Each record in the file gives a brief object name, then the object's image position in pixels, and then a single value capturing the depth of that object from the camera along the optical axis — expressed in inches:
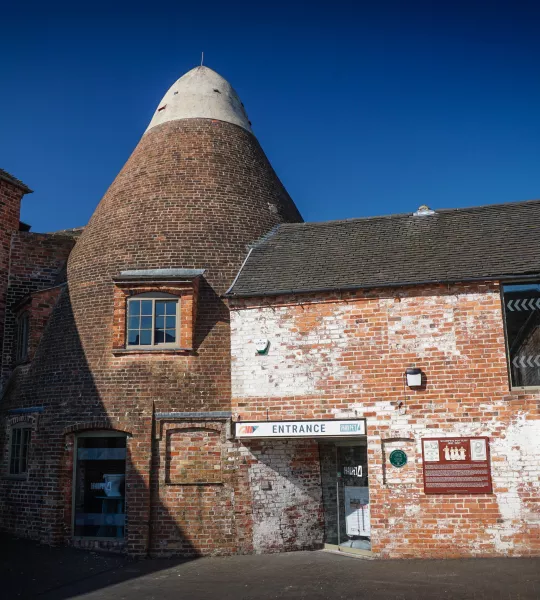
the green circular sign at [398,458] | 462.3
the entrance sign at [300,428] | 475.2
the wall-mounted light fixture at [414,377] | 466.3
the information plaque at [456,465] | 445.4
